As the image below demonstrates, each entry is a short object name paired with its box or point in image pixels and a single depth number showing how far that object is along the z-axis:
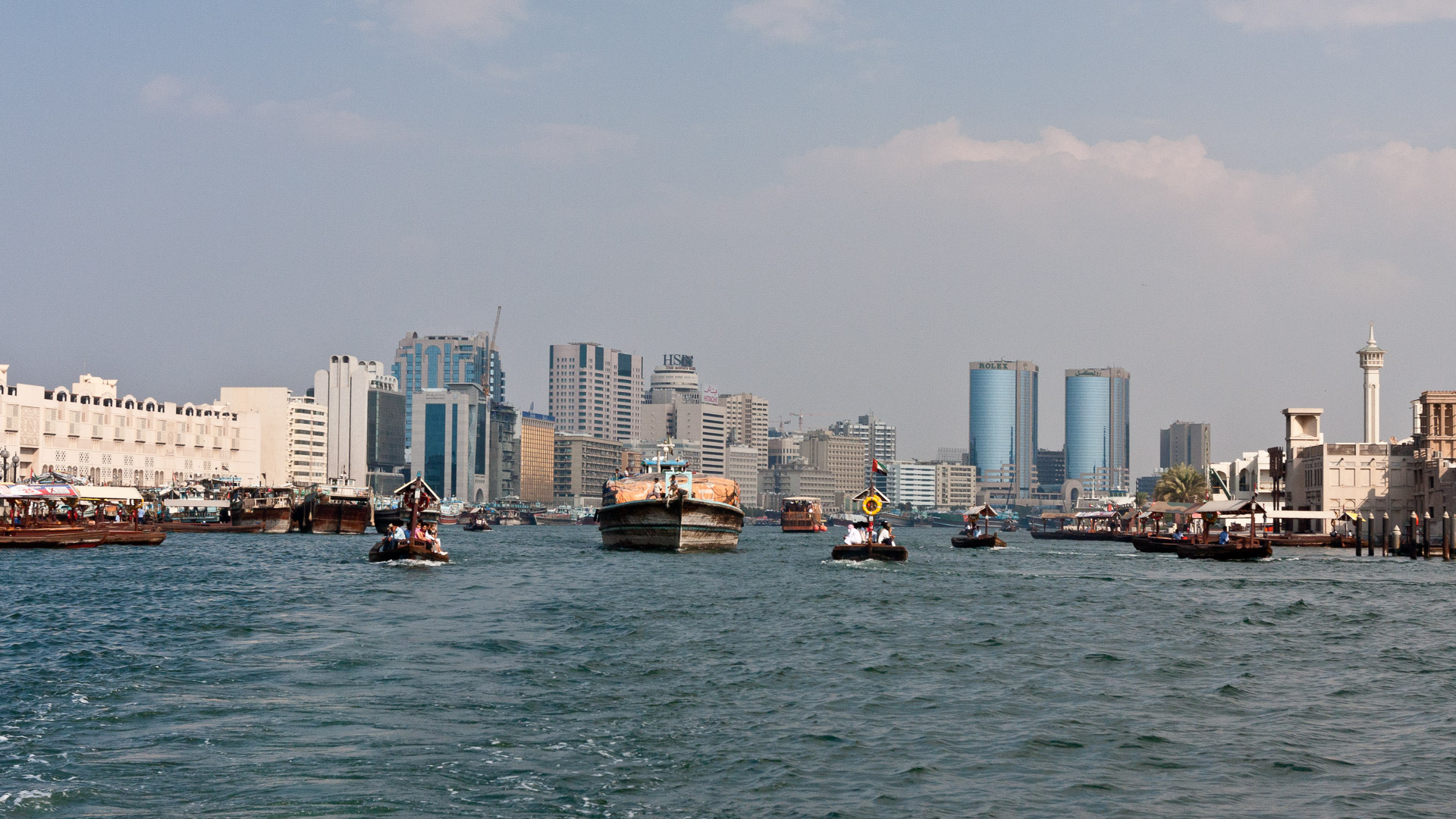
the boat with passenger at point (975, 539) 116.94
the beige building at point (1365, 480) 131.75
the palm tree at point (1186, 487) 191.00
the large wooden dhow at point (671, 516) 80.94
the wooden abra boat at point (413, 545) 66.94
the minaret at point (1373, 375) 156.00
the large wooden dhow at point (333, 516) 148.50
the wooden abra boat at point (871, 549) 69.88
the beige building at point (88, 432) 174.88
